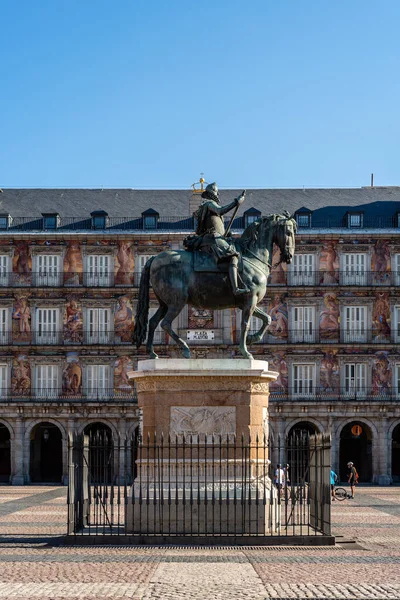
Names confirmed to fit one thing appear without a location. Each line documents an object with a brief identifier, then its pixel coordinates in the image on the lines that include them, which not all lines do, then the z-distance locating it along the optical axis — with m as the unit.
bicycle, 34.58
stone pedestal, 16.50
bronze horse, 17.64
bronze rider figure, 17.38
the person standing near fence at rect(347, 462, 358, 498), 35.44
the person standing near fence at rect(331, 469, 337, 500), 32.81
